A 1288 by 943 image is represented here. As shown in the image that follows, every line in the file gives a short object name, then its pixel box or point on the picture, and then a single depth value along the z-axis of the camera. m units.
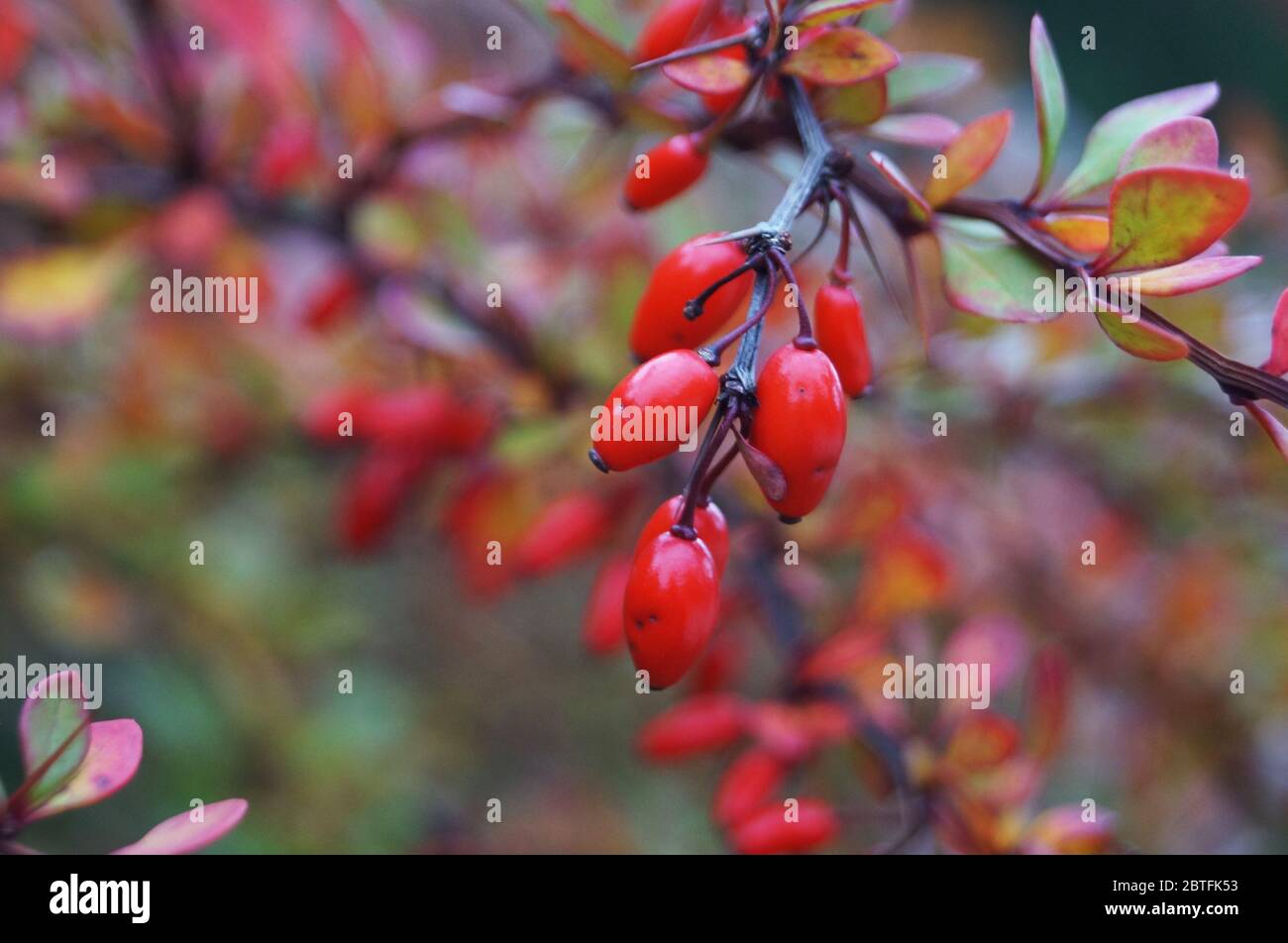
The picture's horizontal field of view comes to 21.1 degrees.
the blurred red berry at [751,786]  0.24
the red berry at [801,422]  0.19
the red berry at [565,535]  0.27
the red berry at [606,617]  0.26
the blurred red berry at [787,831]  0.23
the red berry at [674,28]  0.22
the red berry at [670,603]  0.20
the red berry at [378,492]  0.28
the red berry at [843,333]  0.21
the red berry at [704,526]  0.20
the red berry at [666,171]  0.21
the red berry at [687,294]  0.20
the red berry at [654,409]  0.19
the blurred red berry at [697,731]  0.25
